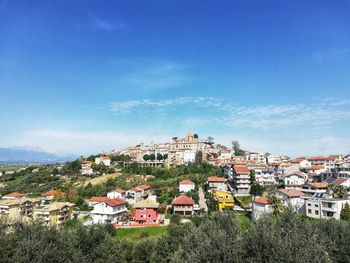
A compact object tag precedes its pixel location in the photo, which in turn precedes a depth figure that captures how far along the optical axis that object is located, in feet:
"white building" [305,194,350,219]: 166.20
